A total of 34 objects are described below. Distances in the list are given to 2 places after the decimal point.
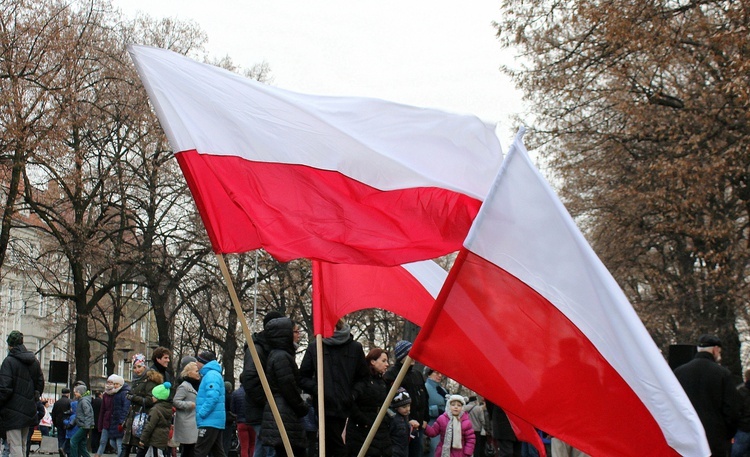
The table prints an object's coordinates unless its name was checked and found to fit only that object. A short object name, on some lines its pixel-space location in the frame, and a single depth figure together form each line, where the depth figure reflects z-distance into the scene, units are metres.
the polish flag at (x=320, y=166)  7.10
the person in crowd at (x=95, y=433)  27.48
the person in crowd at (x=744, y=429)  10.93
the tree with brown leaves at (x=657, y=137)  21.41
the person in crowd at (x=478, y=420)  18.00
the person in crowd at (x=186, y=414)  13.66
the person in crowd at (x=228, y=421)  16.33
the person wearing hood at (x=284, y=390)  10.08
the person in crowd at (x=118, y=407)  16.56
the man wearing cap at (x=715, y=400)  10.93
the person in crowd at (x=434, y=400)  15.54
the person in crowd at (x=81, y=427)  19.27
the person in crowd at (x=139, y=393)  14.38
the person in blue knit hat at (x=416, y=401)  13.60
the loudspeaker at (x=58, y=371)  32.22
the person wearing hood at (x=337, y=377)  10.52
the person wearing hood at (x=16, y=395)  12.73
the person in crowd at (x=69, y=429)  20.75
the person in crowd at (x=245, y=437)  13.45
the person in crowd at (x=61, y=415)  25.01
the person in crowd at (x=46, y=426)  38.26
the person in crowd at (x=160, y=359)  14.08
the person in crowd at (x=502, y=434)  15.62
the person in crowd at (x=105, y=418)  18.17
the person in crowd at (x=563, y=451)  13.97
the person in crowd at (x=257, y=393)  10.85
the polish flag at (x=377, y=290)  9.09
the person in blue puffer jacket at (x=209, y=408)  13.16
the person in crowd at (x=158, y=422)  13.95
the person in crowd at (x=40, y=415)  13.14
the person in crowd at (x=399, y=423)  12.45
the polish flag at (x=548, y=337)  5.72
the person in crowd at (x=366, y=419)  10.74
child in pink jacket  15.24
